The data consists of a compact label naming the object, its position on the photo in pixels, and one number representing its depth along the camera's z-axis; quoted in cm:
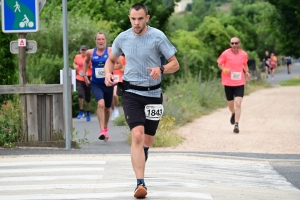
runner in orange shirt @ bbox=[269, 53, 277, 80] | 5464
